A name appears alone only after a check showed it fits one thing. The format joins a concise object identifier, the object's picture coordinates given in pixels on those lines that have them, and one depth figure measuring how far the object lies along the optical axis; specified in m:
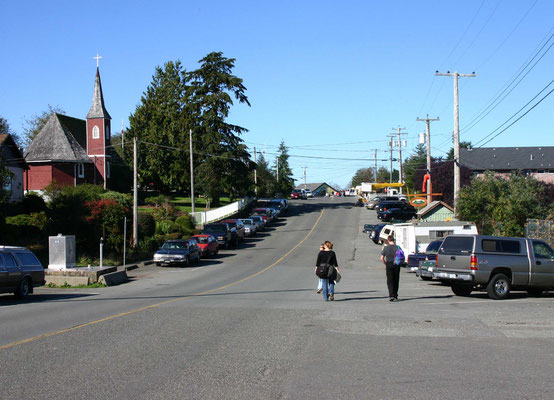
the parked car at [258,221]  59.11
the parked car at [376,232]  49.87
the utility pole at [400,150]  84.23
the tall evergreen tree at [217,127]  67.12
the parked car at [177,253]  34.06
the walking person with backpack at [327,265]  15.98
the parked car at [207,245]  39.37
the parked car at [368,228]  54.33
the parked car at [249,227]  55.16
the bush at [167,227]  48.60
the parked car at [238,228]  50.35
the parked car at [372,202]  82.31
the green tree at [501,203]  33.97
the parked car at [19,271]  18.00
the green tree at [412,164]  108.38
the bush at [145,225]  43.09
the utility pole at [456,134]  40.34
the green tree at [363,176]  178.40
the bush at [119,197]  48.34
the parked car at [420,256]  26.81
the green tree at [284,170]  131.11
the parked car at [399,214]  61.81
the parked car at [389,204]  64.38
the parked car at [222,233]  46.56
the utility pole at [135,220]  38.38
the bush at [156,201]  64.75
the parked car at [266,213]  65.25
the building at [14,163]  45.50
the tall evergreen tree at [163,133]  73.44
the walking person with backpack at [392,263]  16.20
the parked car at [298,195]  113.75
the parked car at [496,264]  17.56
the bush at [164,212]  53.38
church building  59.72
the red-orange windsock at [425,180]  57.32
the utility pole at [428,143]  55.95
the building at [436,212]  49.38
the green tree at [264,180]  99.44
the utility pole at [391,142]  95.06
